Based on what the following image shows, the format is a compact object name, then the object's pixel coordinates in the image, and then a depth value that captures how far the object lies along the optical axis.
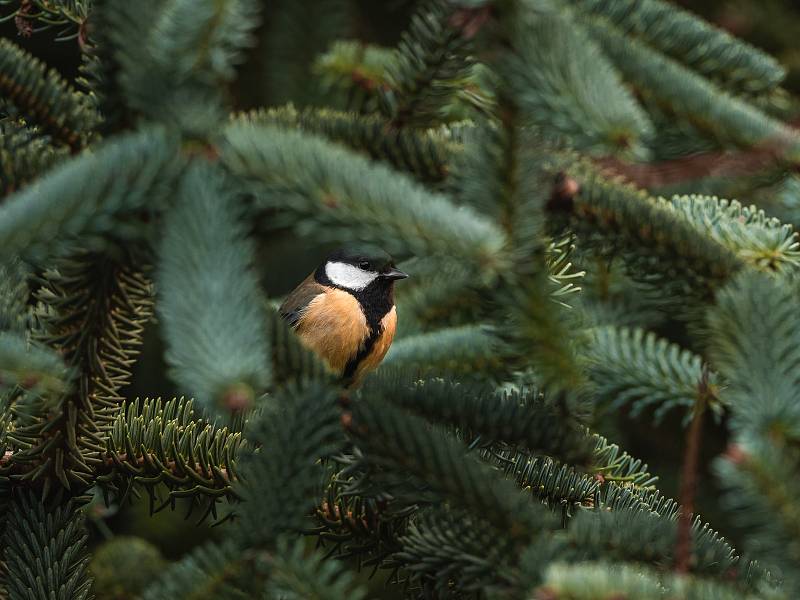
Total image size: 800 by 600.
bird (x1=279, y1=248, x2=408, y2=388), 4.84
